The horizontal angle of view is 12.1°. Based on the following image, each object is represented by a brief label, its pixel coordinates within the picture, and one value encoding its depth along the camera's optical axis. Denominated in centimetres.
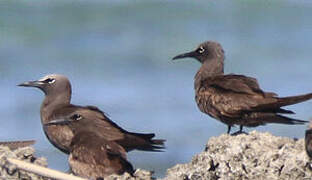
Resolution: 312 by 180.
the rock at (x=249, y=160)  1038
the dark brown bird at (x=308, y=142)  1040
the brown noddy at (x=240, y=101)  1291
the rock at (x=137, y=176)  1105
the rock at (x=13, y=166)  1107
